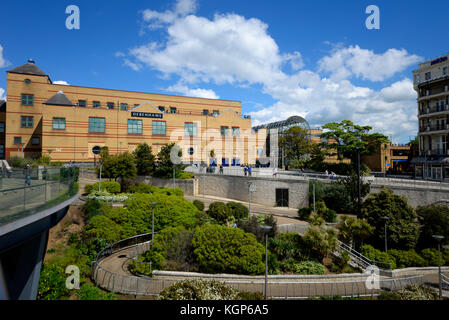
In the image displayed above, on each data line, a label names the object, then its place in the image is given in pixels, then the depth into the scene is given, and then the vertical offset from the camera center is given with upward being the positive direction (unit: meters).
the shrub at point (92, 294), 10.97 -5.41
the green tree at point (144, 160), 37.00 +0.89
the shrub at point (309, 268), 15.12 -5.95
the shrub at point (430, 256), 16.82 -5.93
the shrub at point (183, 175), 36.91 -1.26
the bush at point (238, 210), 24.36 -4.18
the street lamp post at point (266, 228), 11.52 -2.72
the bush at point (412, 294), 10.94 -5.49
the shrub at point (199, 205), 26.13 -3.90
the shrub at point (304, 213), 25.69 -4.71
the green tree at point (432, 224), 17.98 -4.05
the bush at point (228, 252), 14.24 -4.79
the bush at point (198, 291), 10.00 -4.90
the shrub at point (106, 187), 29.91 -2.34
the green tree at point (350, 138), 36.78 +3.95
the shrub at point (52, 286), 11.53 -5.34
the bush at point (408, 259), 16.80 -6.06
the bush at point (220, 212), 23.81 -4.22
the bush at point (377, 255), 16.75 -5.84
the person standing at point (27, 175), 11.97 -0.40
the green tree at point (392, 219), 18.30 -3.91
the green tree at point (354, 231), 18.94 -4.75
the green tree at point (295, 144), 46.84 +3.99
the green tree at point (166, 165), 36.09 +0.18
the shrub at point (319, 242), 16.94 -4.92
